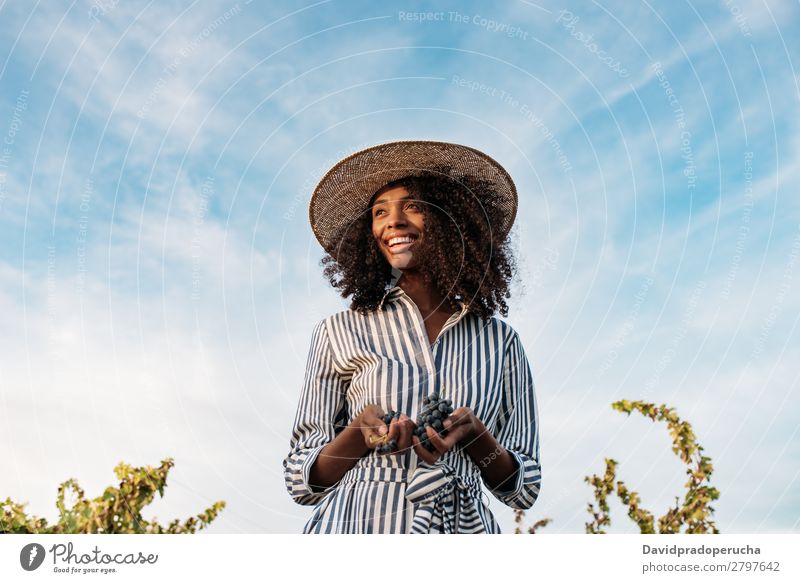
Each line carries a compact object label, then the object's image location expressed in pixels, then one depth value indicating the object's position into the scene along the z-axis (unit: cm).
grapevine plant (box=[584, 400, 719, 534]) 430
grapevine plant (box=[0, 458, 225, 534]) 404
